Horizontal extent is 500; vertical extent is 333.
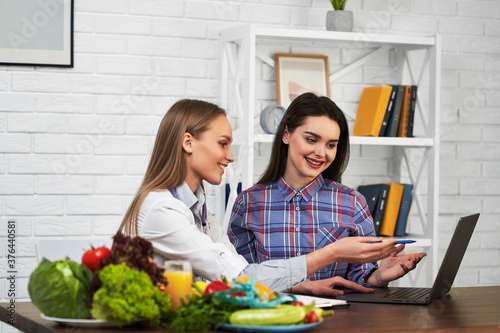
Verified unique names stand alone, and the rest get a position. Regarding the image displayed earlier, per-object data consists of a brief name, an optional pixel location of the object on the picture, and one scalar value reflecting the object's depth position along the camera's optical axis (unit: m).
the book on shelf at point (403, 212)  3.40
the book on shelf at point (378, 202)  3.36
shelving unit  3.04
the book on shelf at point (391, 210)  3.36
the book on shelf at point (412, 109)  3.36
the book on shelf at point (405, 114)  3.35
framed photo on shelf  3.30
